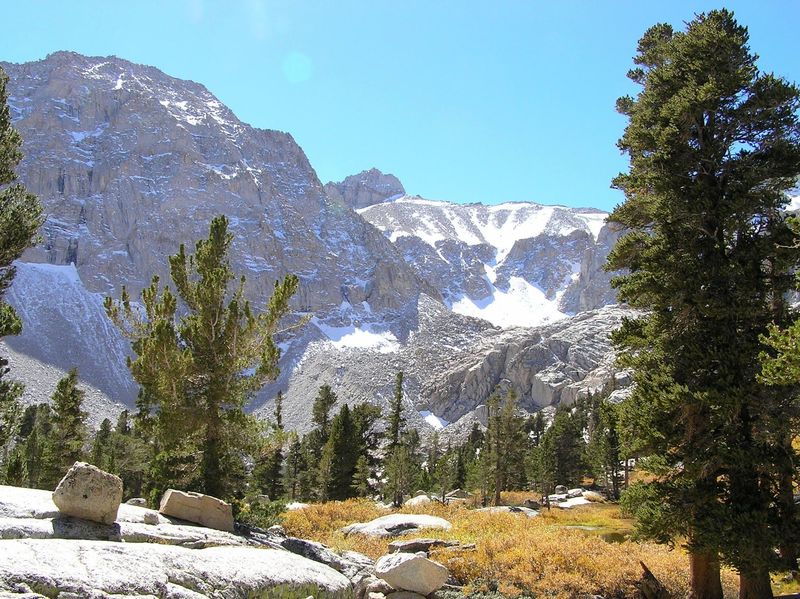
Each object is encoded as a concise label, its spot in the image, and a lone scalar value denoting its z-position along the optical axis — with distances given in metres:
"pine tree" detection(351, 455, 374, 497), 44.28
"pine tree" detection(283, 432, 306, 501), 59.94
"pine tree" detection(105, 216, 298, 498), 18.16
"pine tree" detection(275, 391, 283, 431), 60.66
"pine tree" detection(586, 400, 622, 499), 58.44
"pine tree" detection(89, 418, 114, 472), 49.93
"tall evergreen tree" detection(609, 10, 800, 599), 11.30
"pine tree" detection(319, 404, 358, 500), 46.55
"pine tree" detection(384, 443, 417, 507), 48.00
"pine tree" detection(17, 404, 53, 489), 42.87
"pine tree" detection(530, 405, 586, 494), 71.07
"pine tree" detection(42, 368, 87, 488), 37.22
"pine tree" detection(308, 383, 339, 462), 60.28
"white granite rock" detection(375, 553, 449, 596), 12.49
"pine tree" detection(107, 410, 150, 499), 51.46
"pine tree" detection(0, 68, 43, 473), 15.80
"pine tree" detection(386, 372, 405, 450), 53.66
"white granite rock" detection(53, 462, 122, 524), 10.36
